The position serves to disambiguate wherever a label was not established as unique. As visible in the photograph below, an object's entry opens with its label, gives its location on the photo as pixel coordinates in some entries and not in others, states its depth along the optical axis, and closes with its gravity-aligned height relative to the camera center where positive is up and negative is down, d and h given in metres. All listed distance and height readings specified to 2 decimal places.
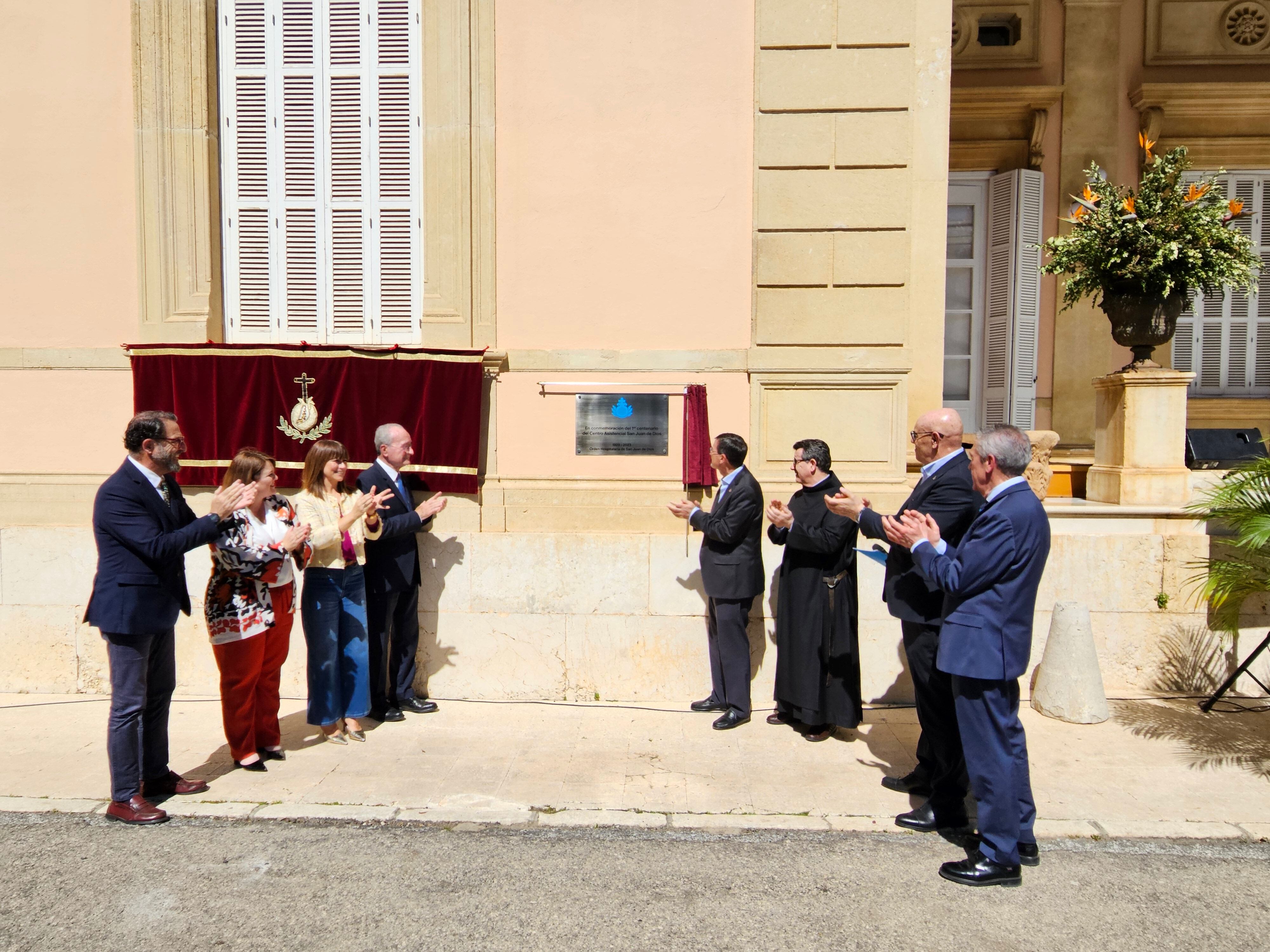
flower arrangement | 6.60 +1.22
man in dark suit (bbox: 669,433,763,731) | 5.65 -0.96
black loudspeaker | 8.66 -0.40
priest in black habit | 5.40 -1.22
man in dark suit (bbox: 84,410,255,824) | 4.28 -0.83
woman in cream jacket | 5.23 -1.11
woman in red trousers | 4.73 -1.07
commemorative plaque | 6.58 -0.15
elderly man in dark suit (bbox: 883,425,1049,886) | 3.73 -0.91
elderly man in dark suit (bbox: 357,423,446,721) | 5.75 -1.11
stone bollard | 5.82 -1.71
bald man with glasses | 4.29 -0.96
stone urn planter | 6.89 +0.65
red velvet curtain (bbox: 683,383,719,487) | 6.48 -0.22
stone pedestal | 6.81 -0.24
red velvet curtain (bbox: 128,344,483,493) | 6.47 +0.01
